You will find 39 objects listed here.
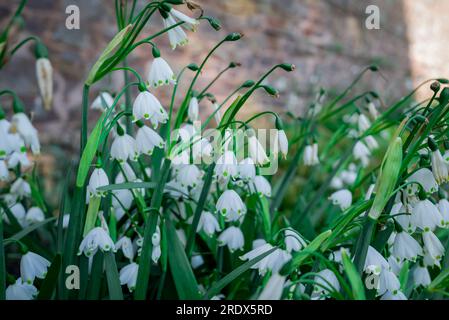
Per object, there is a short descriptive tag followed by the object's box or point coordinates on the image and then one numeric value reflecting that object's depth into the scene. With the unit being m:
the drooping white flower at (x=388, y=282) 0.31
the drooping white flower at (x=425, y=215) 0.30
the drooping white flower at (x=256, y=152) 0.35
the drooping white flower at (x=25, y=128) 0.32
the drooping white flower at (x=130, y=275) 0.37
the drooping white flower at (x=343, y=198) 0.46
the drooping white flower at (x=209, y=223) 0.40
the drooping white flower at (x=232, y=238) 0.40
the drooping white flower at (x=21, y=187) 0.46
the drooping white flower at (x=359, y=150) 0.51
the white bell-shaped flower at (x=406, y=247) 0.31
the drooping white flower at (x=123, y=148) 0.35
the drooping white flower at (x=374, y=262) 0.31
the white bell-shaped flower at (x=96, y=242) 0.34
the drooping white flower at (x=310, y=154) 0.51
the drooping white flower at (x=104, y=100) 0.43
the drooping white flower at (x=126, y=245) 0.37
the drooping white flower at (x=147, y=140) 0.36
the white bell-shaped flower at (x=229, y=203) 0.37
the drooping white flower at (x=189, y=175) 0.39
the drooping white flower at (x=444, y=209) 0.32
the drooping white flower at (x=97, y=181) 0.34
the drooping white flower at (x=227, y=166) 0.34
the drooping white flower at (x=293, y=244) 0.35
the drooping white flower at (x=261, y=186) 0.39
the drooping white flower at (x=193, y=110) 0.38
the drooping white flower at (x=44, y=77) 0.33
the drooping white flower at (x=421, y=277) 0.37
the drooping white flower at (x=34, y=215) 0.47
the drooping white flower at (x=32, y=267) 0.34
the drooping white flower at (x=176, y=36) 0.36
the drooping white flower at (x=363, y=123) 0.49
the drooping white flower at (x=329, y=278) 0.31
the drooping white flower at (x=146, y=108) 0.34
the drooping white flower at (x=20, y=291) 0.35
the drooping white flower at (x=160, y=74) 0.35
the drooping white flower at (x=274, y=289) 0.26
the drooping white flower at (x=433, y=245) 0.32
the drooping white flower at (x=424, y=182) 0.31
